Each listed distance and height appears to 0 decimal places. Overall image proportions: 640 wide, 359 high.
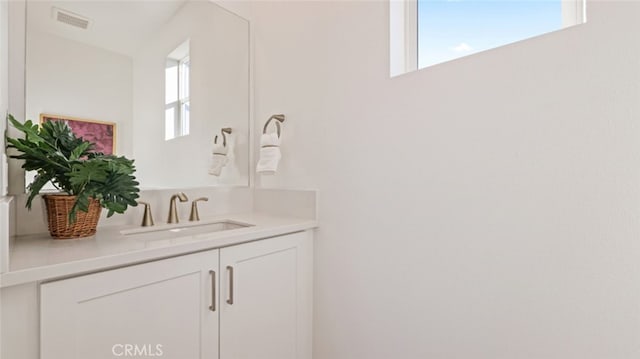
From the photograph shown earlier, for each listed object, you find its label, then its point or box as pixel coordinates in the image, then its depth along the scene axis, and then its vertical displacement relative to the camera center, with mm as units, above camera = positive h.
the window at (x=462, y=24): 949 +560
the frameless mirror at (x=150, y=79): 1156 +465
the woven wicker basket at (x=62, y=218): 1022 -125
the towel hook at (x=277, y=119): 1614 +335
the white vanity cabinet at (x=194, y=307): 801 -411
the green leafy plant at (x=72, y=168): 964 +44
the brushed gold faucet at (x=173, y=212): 1446 -145
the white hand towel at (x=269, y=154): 1533 +141
